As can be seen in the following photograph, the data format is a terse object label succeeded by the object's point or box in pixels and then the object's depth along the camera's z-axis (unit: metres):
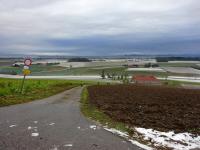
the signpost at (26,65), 11.44
